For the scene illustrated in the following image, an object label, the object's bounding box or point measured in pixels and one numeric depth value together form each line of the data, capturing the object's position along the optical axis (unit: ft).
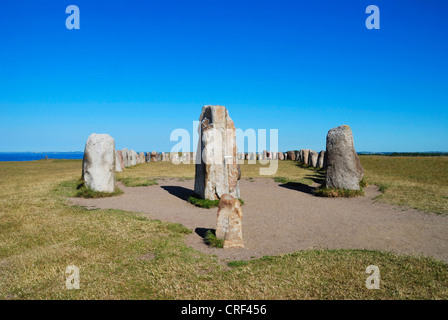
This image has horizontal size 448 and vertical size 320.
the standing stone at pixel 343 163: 46.93
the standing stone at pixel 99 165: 45.44
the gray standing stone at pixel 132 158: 110.73
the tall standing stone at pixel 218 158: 40.81
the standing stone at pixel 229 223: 24.29
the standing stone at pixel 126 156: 104.24
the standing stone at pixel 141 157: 131.48
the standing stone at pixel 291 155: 155.74
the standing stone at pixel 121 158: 93.54
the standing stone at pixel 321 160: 95.61
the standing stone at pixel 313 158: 102.42
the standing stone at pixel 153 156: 145.07
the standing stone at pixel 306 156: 116.26
